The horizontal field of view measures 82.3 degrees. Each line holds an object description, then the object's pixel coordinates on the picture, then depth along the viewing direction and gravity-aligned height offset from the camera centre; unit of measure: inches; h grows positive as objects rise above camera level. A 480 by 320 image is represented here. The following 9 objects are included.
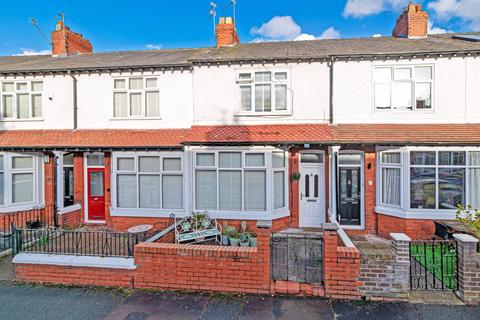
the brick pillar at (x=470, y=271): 189.3 -80.6
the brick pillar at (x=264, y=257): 206.1 -75.0
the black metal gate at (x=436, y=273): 208.2 -99.0
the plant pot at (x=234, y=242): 298.0 -91.8
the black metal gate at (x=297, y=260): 217.1 -91.3
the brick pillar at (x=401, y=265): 192.9 -77.8
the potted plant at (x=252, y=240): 295.0 -91.6
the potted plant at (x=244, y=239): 291.1 -89.9
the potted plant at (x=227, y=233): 304.9 -87.2
